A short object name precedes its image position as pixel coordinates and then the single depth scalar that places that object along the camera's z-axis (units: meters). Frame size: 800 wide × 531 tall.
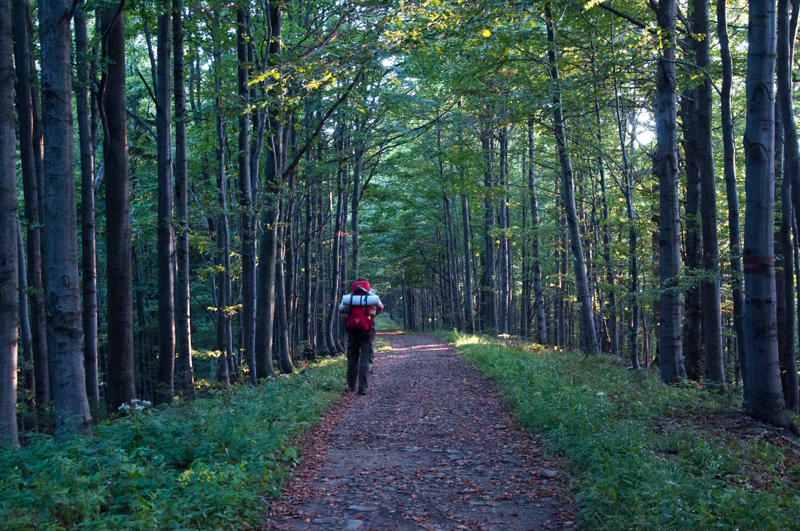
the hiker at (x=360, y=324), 9.88
